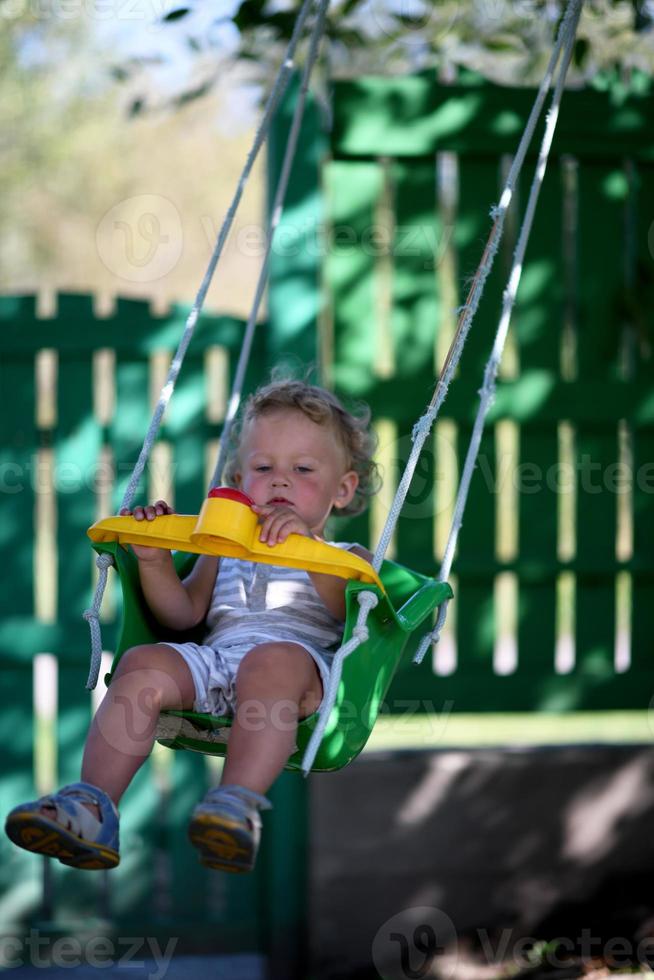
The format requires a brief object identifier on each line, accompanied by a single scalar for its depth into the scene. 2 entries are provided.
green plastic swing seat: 4.21
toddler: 3.75
